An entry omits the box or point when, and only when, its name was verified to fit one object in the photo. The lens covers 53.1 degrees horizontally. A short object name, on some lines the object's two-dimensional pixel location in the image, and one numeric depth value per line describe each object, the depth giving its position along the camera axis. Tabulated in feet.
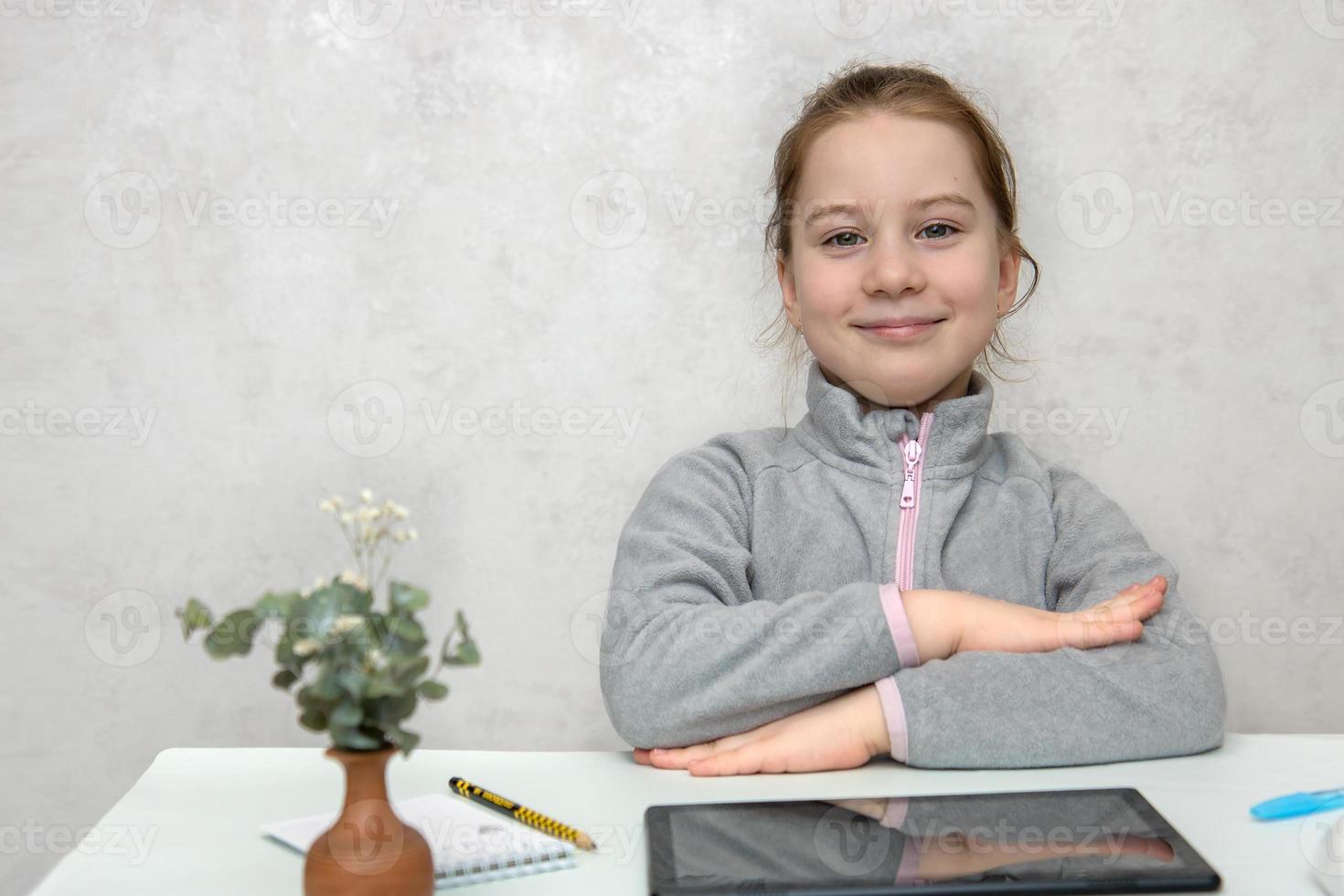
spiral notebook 2.55
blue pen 2.90
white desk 2.57
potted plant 2.07
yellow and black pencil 2.73
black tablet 2.40
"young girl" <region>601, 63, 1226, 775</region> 3.56
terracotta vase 2.12
